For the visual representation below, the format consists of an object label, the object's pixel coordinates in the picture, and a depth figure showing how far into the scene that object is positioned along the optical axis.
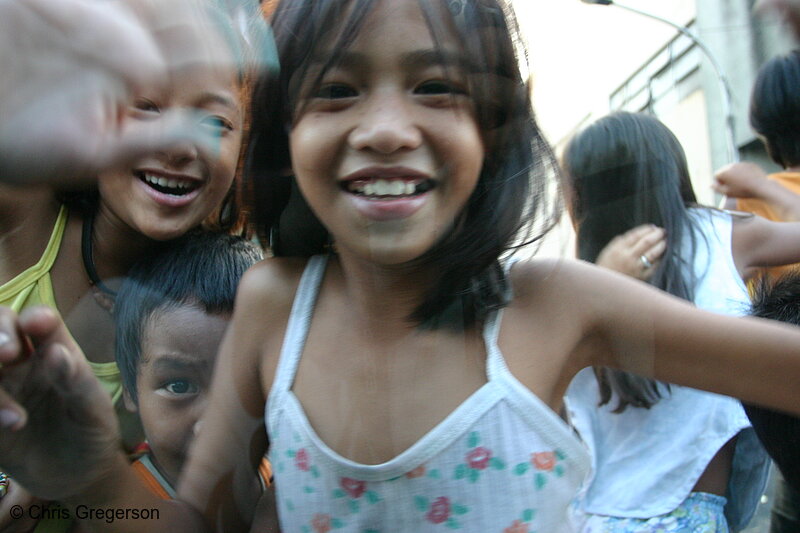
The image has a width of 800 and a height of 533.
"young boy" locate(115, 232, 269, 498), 0.80
